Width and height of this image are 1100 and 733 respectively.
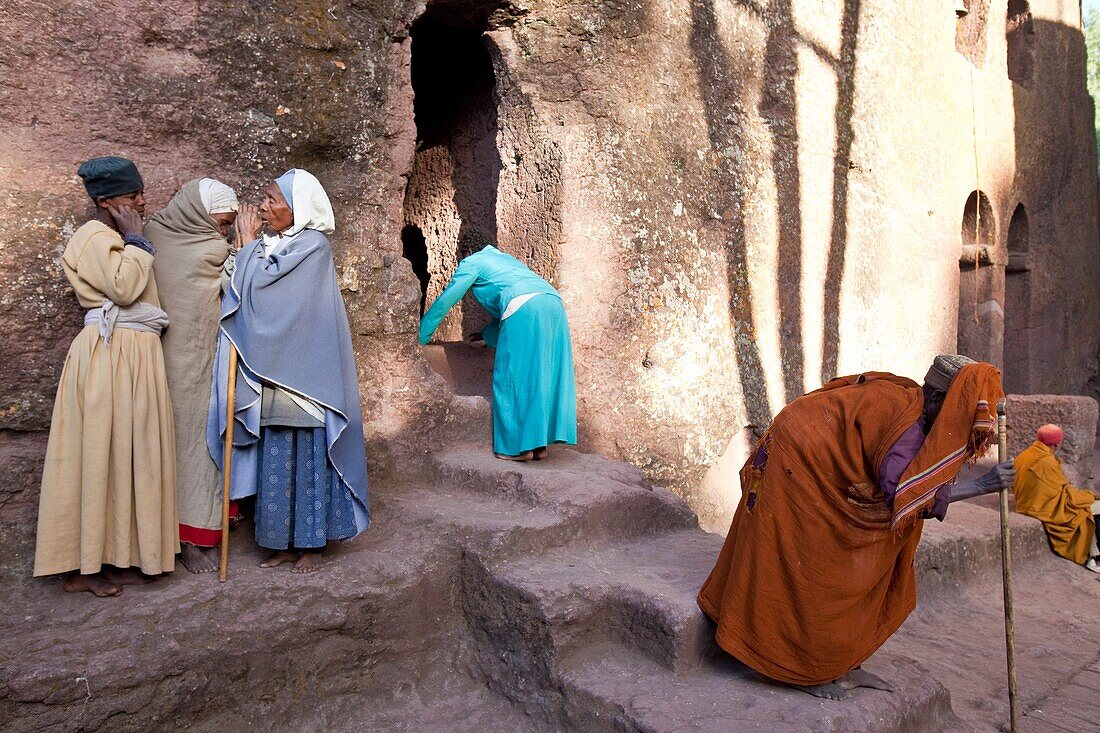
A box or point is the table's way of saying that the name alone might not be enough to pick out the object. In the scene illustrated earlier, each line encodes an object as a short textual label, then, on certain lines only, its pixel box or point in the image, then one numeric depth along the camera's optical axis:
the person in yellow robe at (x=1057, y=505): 6.07
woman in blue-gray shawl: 3.16
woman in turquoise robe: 4.45
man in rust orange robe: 2.71
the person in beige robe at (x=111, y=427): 2.84
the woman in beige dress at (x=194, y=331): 3.18
